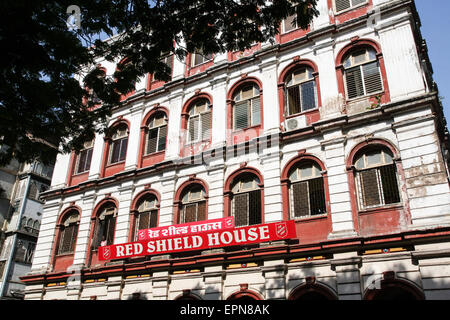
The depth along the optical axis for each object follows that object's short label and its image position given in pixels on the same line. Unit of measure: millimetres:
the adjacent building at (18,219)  23953
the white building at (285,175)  11023
